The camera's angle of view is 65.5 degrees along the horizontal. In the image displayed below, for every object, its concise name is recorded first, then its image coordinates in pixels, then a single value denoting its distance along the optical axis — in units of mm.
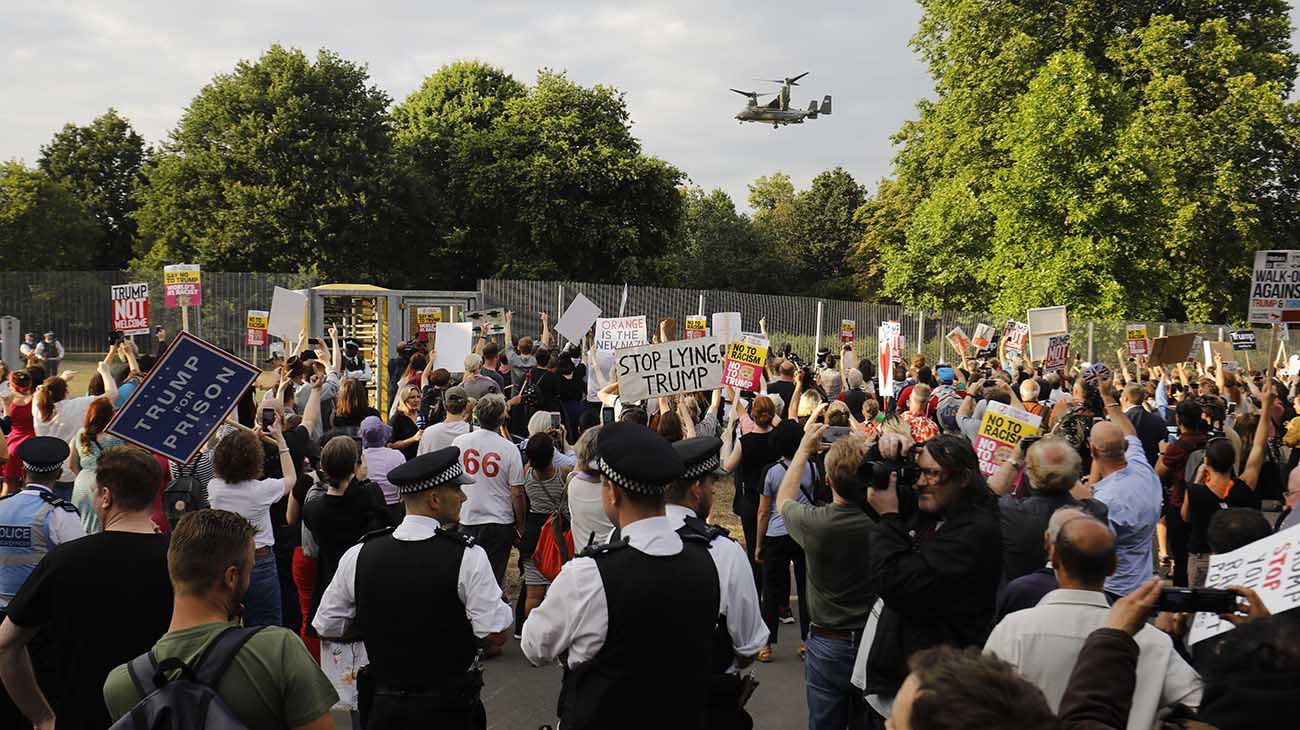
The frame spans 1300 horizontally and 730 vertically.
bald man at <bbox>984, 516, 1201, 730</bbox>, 3336
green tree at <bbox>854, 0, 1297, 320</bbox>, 30062
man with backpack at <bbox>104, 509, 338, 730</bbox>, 2770
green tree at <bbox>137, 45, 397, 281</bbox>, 39312
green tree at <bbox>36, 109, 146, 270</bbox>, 50031
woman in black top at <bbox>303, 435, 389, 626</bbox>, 5918
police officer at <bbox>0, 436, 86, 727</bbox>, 4684
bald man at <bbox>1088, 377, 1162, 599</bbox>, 5855
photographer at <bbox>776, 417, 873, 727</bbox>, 4844
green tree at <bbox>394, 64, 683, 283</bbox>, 43281
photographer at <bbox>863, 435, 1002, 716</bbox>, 3896
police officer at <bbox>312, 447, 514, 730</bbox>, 4031
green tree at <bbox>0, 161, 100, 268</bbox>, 40812
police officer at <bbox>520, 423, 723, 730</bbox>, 3449
